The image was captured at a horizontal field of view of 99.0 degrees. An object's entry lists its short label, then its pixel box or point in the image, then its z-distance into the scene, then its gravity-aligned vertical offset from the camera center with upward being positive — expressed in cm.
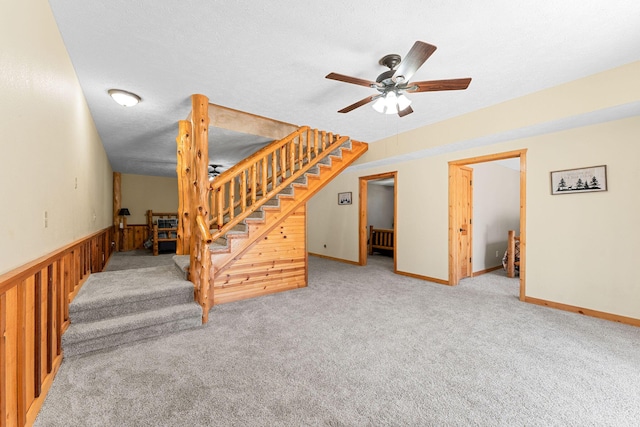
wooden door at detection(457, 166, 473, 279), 463 -11
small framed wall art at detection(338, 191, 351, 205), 644 +40
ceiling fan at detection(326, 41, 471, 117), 198 +112
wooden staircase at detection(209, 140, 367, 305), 351 -46
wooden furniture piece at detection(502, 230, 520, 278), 492 -77
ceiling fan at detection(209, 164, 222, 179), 745 +129
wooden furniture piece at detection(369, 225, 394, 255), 750 -70
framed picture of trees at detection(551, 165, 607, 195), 308 +40
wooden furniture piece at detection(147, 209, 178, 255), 693 -43
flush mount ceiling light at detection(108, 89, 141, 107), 300 +132
